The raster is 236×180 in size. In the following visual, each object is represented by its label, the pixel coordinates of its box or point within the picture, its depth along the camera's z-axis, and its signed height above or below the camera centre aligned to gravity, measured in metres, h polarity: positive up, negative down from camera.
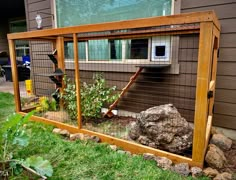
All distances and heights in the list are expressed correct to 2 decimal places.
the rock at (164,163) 1.98 -1.03
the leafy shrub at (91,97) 3.21 -0.60
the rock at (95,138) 2.56 -0.99
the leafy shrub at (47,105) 3.79 -0.84
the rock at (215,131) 2.69 -0.96
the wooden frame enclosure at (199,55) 1.71 +0.07
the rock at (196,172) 1.85 -1.04
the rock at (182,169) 1.88 -1.03
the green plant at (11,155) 1.73 -0.87
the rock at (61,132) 2.79 -1.00
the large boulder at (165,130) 2.24 -0.80
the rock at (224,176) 1.79 -1.05
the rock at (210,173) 1.86 -1.05
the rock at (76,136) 2.62 -0.99
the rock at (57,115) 3.36 -0.95
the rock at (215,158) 1.98 -0.99
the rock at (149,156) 2.10 -1.01
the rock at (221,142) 2.43 -1.00
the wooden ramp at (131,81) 2.90 -0.33
